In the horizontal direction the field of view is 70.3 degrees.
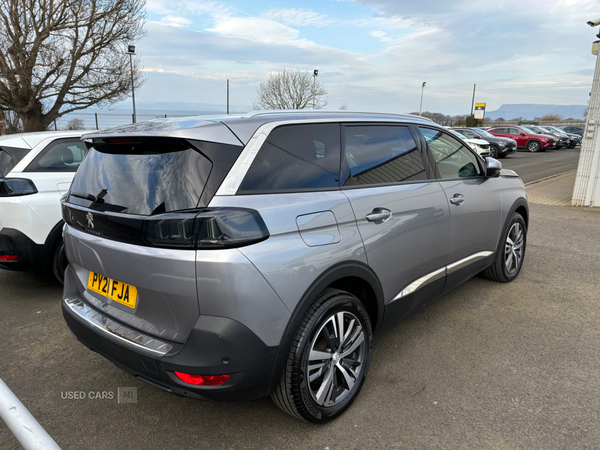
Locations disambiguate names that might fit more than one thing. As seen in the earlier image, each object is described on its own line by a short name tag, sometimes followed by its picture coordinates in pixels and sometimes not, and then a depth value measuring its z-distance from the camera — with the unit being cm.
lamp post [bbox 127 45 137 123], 1953
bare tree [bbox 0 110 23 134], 1970
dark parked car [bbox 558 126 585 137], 4208
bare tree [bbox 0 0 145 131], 1554
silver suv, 193
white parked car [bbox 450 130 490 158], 1853
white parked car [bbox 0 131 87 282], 390
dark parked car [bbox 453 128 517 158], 2230
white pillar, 884
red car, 2773
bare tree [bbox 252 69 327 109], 4591
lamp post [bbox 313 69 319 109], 4169
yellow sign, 6019
